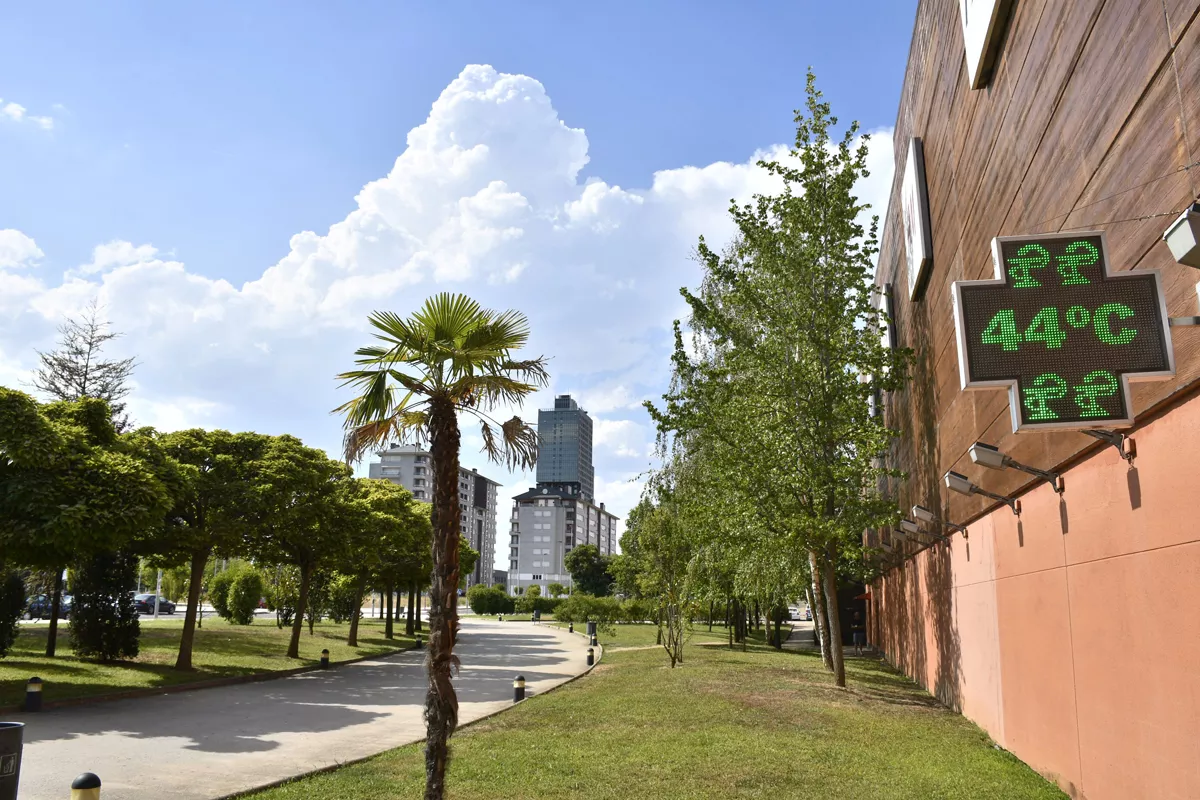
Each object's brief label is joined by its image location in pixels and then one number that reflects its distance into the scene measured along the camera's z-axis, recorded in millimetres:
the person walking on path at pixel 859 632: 33634
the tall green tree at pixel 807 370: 16797
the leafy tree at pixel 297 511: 20297
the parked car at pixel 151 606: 55562
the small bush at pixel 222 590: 43331
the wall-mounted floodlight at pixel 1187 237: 3619
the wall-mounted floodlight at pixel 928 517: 13097
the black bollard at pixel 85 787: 6340
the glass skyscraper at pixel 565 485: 157000
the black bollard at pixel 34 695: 13000
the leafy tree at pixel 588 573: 87312
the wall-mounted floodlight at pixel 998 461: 7898
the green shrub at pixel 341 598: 37209
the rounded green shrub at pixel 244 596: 39125
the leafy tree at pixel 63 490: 13477
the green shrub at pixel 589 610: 47412
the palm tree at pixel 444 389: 7355
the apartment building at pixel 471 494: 134750
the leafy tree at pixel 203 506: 19453
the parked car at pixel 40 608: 41781
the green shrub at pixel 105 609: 19844
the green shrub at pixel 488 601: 72312
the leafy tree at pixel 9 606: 18266
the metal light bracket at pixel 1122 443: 6035
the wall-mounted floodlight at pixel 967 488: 9609
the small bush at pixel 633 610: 41444
